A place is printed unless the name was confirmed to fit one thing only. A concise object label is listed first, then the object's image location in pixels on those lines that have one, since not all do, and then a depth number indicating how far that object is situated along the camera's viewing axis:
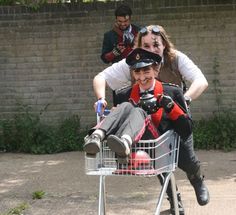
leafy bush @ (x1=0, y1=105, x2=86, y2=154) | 8.29
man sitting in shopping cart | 3.70
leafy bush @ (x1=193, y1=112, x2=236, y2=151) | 7.96
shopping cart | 3.79
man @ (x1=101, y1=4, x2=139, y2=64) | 7.18
